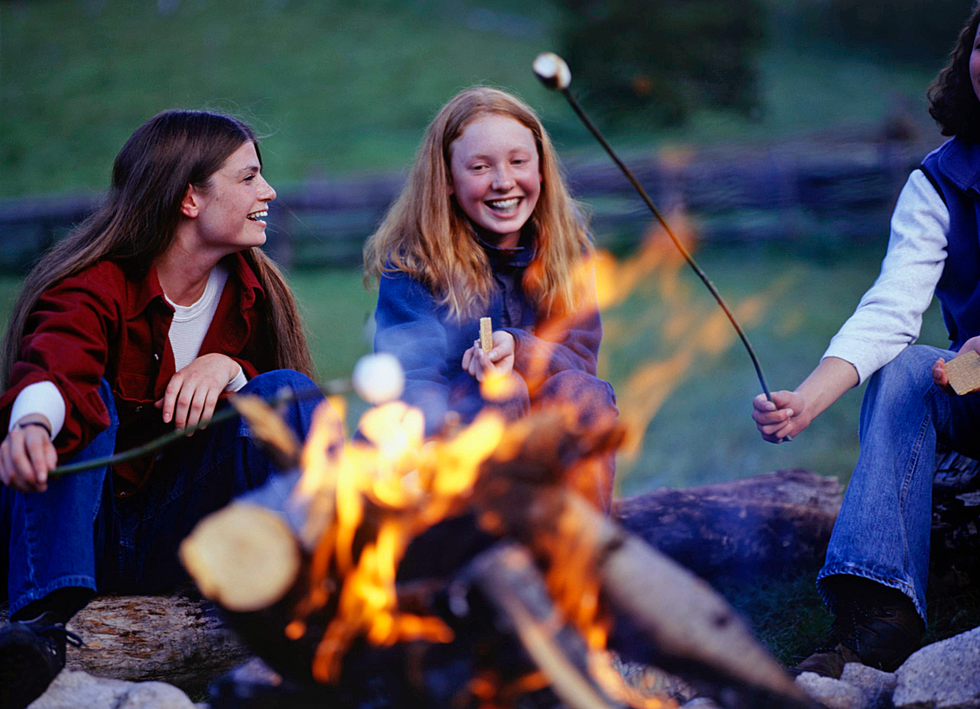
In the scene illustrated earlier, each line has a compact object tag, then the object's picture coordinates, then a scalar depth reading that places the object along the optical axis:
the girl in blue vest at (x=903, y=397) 2.12
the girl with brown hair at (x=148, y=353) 1.93
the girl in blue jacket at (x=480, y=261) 2.58
